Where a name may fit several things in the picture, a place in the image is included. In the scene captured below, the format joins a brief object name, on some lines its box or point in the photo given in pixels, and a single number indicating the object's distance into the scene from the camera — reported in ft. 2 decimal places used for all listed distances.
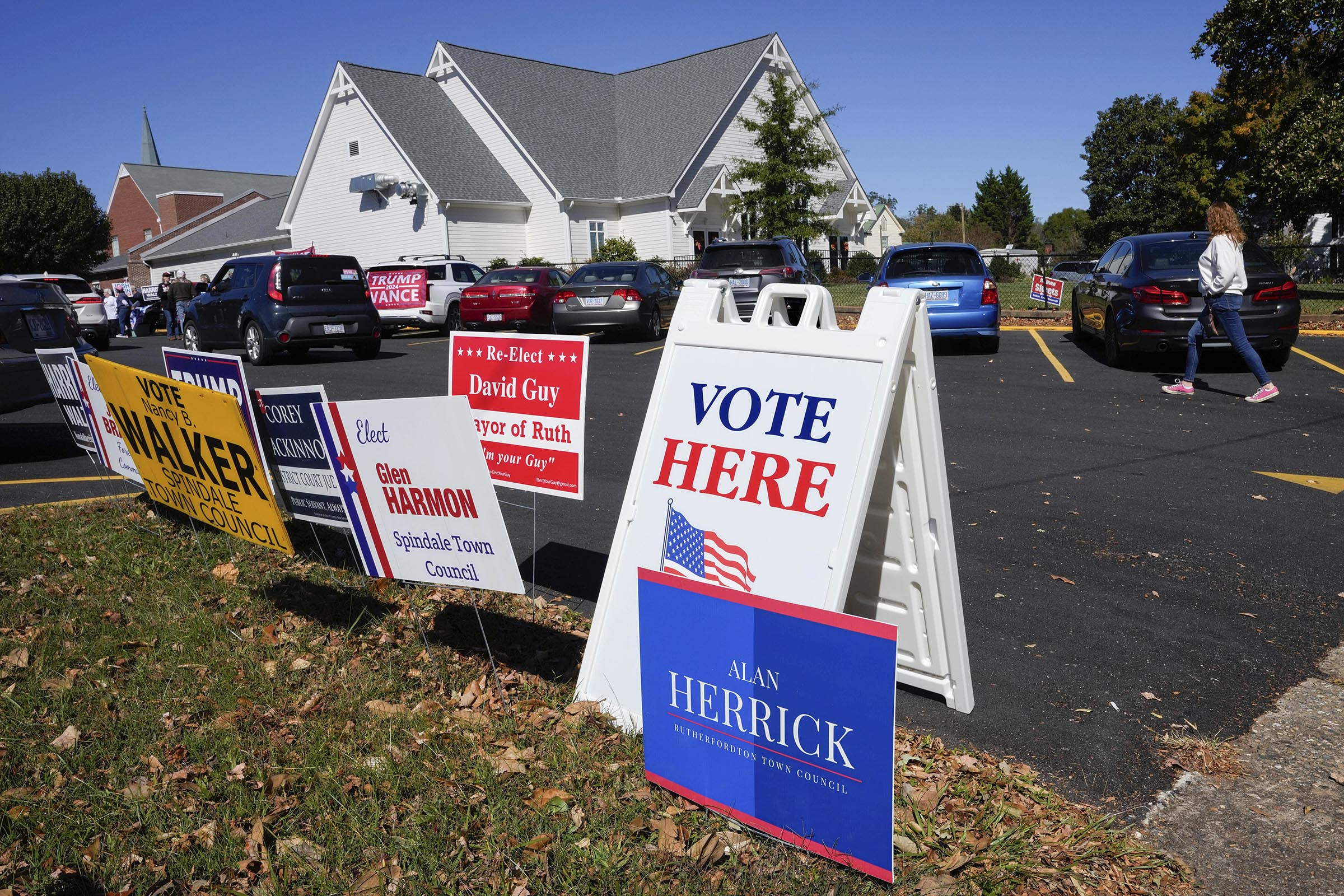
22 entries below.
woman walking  32.09
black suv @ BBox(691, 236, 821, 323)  57.26
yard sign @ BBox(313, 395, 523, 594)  11.96
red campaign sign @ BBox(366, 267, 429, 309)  73.87
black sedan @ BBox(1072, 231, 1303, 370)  37.27
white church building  113.19
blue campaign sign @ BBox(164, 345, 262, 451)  16.68
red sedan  66.49
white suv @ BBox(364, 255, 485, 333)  73.72
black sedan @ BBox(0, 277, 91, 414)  28.73
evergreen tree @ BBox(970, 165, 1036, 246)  294.46
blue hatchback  47.80
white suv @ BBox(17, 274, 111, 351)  77.36
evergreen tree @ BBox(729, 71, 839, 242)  96.68
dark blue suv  53.36
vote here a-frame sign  10.48
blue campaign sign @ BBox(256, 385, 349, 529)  14.79
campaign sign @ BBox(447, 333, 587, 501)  16.60
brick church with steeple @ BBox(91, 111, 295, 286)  222.89
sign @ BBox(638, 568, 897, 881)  8.39
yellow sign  14.74
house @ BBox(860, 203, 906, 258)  200.13
